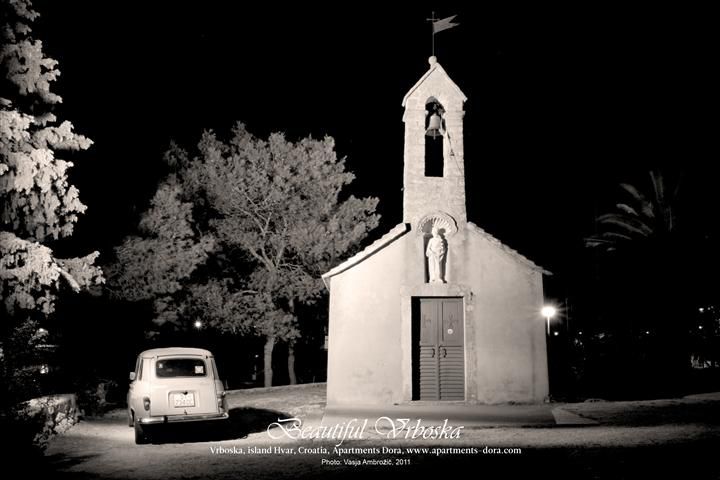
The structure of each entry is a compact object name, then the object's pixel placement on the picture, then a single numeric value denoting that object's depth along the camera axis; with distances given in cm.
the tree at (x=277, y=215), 2380
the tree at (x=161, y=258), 1998
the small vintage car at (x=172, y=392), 1105
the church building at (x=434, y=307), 1468
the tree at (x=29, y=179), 1320
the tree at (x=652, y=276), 2150
